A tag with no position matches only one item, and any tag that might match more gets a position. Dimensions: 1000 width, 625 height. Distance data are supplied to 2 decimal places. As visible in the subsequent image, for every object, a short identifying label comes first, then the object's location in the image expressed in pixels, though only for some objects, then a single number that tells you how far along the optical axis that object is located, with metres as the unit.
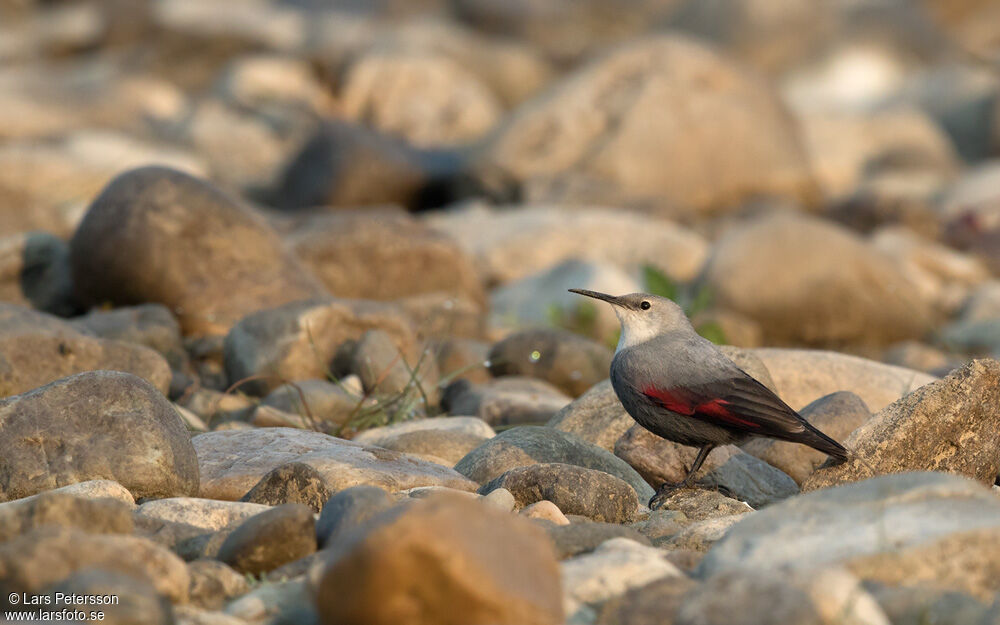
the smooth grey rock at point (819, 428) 11.48
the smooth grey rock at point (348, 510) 7.43
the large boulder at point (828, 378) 13.49
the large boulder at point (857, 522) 6.97
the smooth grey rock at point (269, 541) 7.41
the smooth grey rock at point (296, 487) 9.04
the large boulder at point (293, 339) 14.79
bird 9.90
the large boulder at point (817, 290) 23.58
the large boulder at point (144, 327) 15.13
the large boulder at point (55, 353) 12.68
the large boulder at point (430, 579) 5.87
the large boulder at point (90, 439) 8.90
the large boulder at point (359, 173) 32.69
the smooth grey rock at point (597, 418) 12.37
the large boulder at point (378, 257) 20.72
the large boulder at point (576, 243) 25.86
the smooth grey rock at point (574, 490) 9.20
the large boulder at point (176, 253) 16.61
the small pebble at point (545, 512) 8.62
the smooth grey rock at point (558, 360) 16.92
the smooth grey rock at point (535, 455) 10.54
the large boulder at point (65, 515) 7.12
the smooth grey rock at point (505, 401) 14.33
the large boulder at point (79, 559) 6.26
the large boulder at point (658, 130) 32.91
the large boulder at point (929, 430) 9.95
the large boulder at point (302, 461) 9.70
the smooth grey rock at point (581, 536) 7.78
